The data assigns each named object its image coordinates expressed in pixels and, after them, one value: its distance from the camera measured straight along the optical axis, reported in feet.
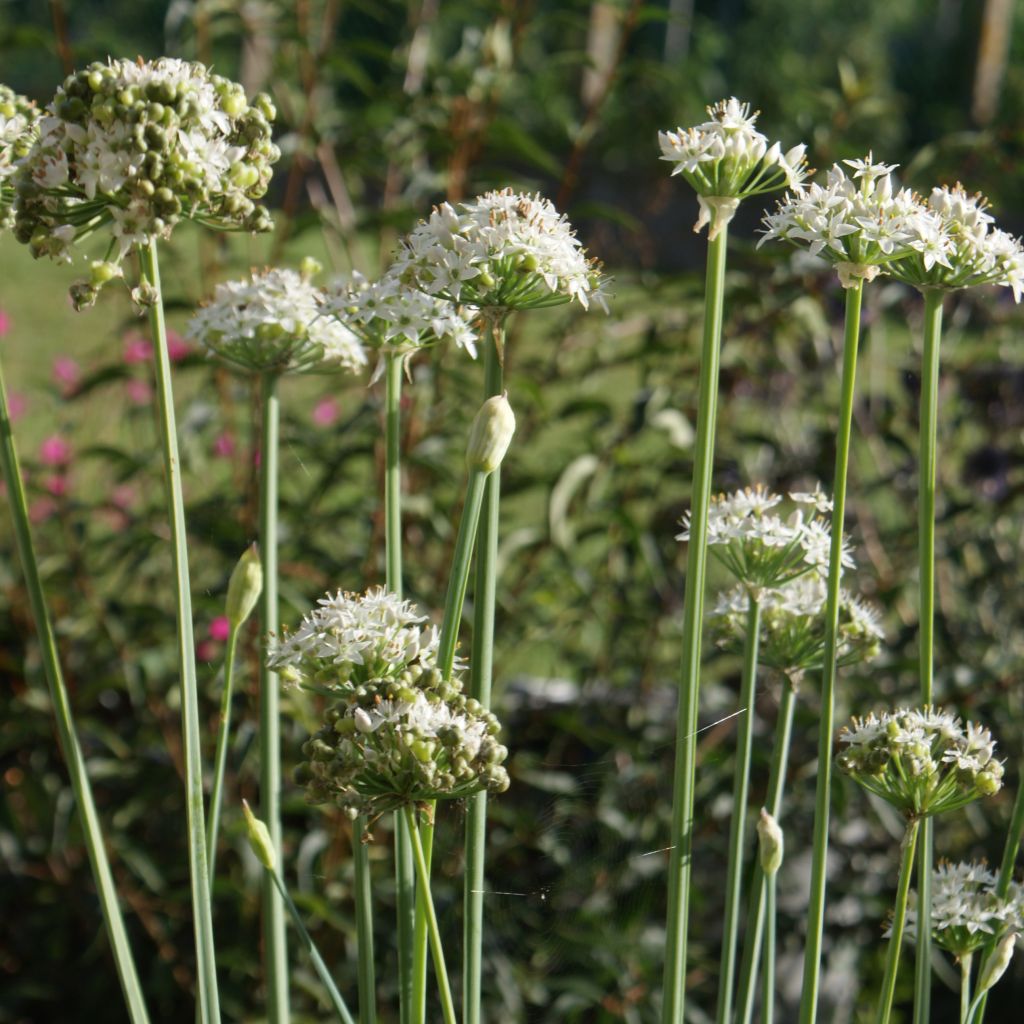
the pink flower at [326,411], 7.22
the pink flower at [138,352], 6.25
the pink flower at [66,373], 6.95
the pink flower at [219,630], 5.79
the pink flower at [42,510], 6.42
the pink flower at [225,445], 6.16
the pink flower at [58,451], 5.98
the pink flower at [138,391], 6.86
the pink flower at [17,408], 7.37
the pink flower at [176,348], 6.49
